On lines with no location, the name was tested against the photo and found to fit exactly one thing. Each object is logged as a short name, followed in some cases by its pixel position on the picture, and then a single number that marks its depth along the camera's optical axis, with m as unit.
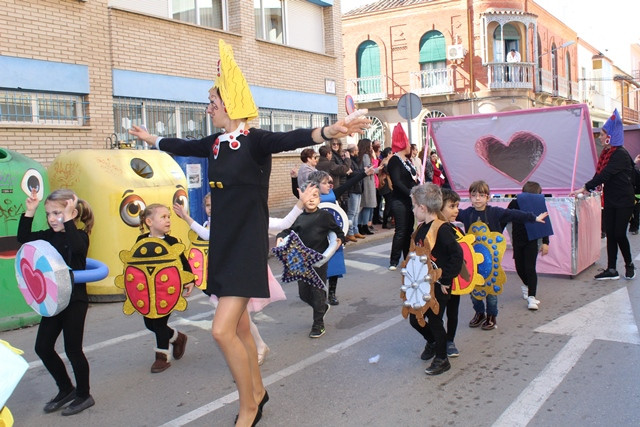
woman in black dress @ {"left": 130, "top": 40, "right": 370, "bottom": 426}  3.64
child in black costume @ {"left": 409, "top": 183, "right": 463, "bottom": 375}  4.76
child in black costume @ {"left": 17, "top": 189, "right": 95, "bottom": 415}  4.22
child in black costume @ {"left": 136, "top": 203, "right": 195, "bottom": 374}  4.98
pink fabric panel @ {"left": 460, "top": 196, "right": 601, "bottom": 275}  7.99
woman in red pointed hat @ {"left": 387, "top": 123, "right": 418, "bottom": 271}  9.06
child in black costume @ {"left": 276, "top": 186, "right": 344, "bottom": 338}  5.86
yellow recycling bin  7.72
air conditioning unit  28.62
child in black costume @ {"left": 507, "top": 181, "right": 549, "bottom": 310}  6.66
